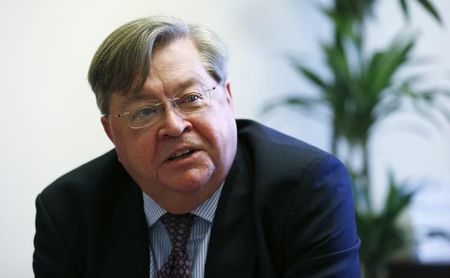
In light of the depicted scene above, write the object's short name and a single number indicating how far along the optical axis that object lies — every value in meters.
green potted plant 3.63
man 2.74
